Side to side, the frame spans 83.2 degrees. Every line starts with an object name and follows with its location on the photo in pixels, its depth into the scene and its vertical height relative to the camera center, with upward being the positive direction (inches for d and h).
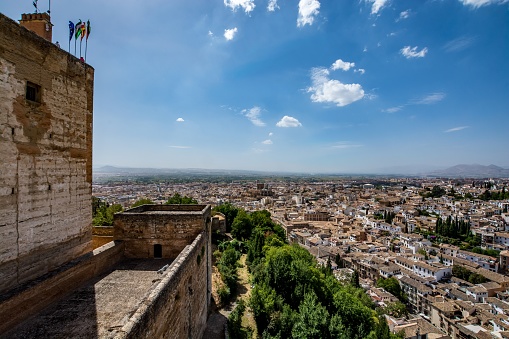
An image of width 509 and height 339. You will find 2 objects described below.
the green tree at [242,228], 1483.8 -301.6
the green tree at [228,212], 1697.8 -257.1
